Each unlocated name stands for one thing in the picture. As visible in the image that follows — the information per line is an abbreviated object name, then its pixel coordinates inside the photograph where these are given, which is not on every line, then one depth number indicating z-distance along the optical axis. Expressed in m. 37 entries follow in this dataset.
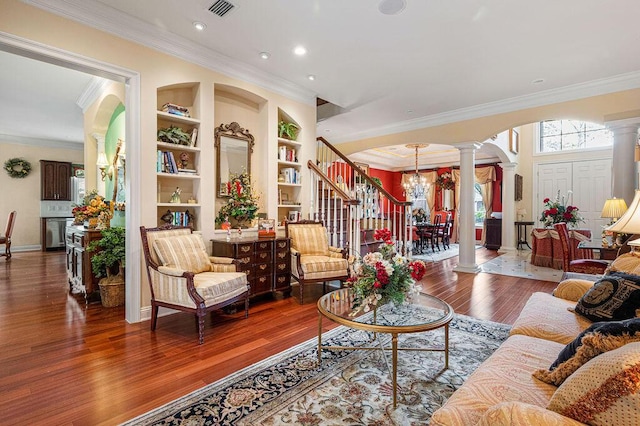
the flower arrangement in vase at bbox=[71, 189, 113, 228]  4.18
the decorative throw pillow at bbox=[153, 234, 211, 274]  3.24
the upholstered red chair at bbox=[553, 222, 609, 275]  4.19
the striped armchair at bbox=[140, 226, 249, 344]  2.96
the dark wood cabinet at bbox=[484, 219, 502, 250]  9.70
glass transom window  8.64
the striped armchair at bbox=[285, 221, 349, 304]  4.10
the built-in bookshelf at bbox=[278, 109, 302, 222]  4.96
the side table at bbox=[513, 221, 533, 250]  9.62
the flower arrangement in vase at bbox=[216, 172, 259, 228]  4.25
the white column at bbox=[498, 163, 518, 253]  9.27
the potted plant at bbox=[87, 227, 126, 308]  3.84
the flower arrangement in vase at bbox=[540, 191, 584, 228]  6.38
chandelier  10.60
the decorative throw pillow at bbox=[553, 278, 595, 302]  2.57
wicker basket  3.85
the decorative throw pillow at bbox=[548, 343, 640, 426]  0.87
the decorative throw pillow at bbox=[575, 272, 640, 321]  1.88
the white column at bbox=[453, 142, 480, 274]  6.09
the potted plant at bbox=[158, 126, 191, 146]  3.74
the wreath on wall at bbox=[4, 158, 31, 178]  8.19
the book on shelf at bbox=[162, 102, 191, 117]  3.72
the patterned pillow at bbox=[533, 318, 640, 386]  1.14
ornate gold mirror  4.30
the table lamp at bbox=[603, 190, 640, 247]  2.11
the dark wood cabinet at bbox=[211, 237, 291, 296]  3.83
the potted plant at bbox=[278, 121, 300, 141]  5.01
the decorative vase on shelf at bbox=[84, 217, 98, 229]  4.16
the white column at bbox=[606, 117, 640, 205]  4.58
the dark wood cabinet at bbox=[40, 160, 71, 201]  8.63
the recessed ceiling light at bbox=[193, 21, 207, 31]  3.29
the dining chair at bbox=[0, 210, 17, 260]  7.01
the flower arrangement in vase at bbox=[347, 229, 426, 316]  2.29
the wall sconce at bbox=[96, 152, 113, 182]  5.30
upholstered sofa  0.95
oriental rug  1.84
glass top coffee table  2.03
